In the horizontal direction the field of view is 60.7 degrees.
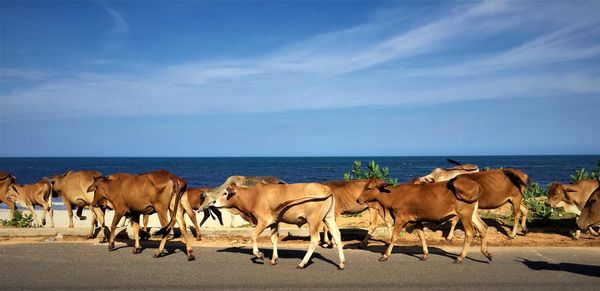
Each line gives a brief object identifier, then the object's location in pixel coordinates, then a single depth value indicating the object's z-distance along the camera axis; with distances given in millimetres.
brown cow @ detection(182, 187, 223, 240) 12375
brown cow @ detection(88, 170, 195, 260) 11422
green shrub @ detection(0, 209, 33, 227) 15476
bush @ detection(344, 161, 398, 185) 20938
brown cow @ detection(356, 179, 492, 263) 10398
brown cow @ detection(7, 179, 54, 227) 17828
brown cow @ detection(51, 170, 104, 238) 14922
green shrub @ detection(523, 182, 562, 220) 15562
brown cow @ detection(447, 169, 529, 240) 12914
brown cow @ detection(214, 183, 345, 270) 10070
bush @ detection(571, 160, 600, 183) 20741
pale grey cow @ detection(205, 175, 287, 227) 15289
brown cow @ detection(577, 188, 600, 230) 9016
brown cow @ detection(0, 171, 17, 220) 18469
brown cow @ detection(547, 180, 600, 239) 14398
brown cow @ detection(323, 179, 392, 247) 12805
